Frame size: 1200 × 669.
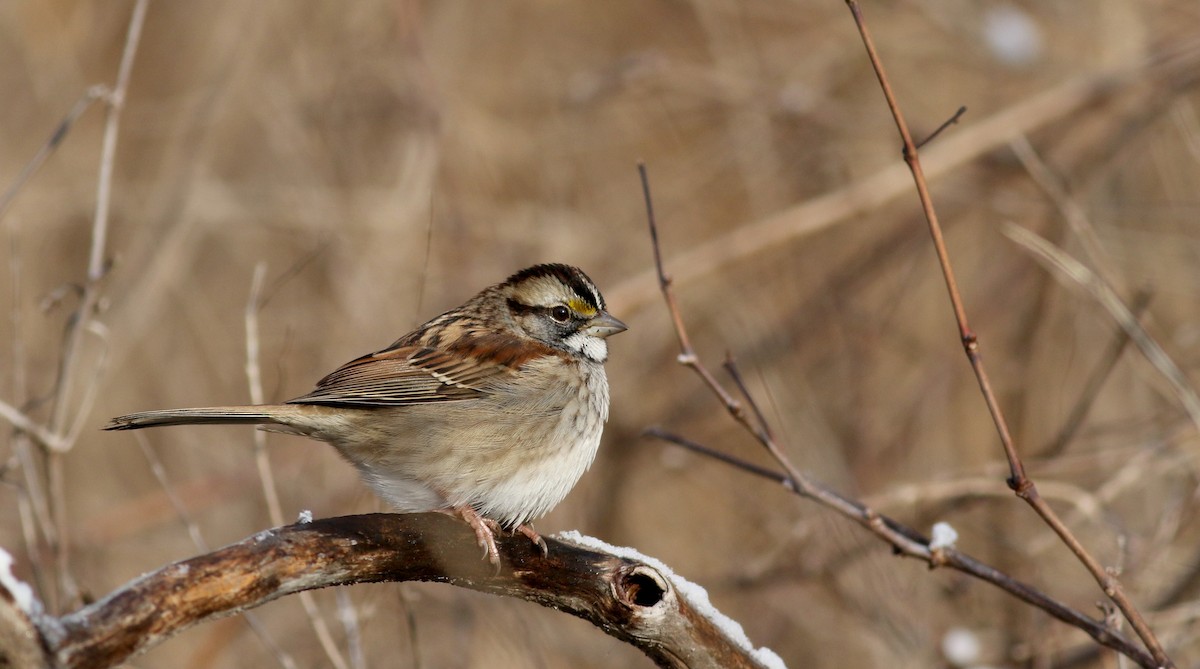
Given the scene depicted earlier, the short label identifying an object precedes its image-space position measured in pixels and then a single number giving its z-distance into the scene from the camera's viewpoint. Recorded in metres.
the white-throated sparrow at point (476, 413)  6.79
